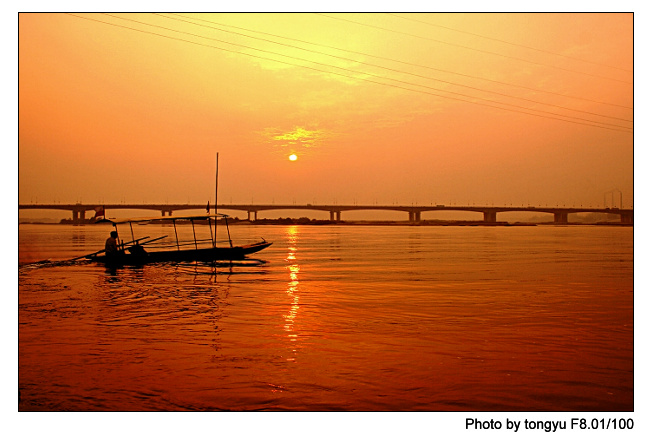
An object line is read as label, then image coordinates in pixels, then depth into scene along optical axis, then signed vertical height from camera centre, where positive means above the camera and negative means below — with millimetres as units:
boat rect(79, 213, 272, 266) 33531 -2797
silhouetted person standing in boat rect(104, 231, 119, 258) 33094 -2185
